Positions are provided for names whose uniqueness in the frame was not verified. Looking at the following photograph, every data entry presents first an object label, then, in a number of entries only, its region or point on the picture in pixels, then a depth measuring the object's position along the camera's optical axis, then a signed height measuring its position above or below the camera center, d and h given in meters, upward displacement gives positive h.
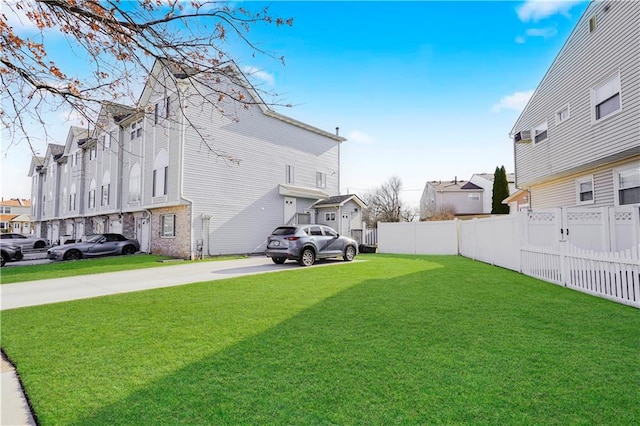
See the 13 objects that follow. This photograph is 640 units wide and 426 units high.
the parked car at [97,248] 17.27 -1.03
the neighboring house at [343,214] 22.17 +0.98
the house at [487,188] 39.81 +4.72
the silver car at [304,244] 12.61 -0.63
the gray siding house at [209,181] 17.06 +2.87
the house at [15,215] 59.81 +2.54
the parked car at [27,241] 26.73 -0.98
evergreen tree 31.61 +3.69
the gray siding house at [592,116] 9.55 +3.80
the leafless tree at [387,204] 43.04 +3.17
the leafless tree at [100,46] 3.95 +2.29
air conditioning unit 15.41 +4.22
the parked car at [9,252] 16.59 -1.17
